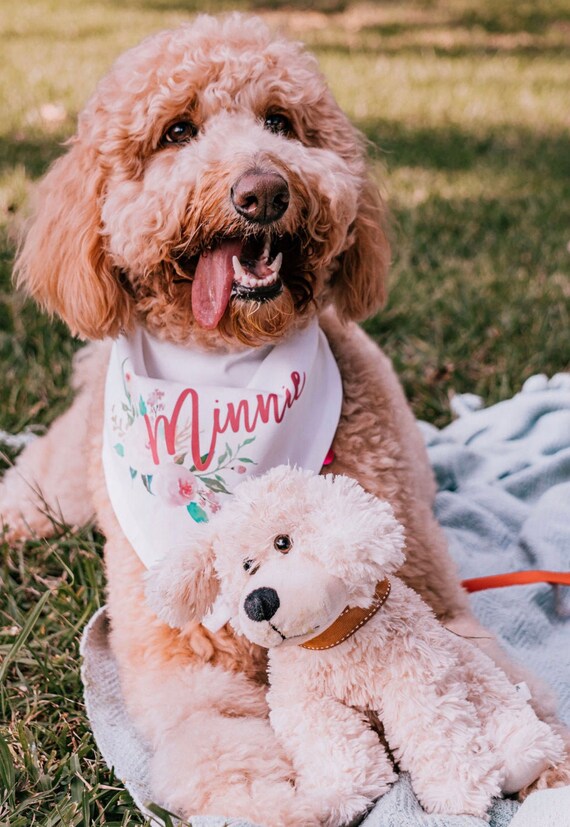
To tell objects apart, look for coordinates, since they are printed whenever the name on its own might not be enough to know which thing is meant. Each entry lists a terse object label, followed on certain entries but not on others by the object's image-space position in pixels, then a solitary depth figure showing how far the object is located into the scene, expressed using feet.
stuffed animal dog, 5.36
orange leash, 8.36
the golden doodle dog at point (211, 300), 6.63
